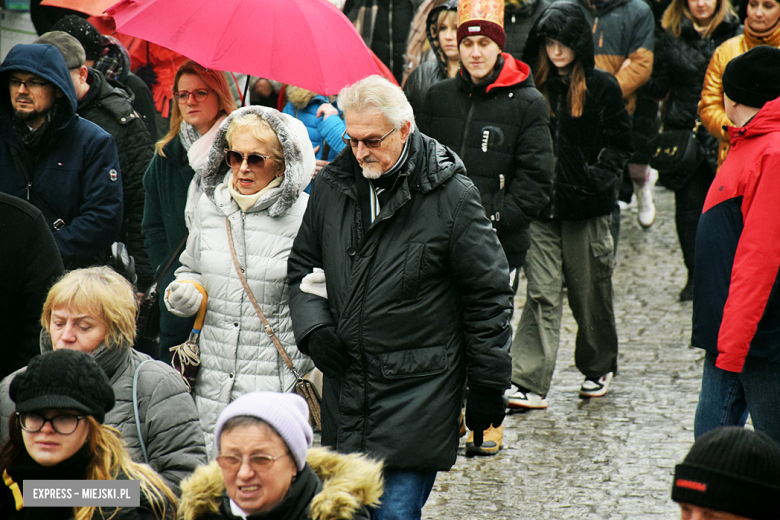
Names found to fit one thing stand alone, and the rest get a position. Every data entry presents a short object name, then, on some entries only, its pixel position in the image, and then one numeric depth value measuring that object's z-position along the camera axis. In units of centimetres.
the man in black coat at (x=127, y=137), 1341
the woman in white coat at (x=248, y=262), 910
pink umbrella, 1041
